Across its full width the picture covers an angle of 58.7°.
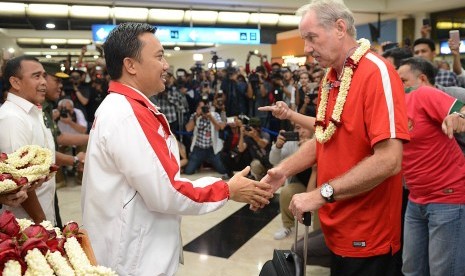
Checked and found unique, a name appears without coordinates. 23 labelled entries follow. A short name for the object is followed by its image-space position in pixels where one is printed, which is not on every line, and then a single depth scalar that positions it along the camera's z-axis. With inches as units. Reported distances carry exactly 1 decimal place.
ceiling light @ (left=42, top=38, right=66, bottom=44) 583.5
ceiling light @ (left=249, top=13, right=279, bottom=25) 388.8
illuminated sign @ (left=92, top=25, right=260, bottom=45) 331.3
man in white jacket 53.8
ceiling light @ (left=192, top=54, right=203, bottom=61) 715.6
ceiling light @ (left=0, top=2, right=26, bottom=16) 345.5
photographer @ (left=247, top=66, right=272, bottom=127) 298.7
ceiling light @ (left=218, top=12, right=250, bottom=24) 378.0
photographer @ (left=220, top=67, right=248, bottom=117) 314.8
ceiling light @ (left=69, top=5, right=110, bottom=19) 341.1
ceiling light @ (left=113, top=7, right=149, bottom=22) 349.4
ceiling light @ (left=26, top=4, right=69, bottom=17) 339.6
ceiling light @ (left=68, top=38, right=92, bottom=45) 593.0
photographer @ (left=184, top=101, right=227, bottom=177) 274.1
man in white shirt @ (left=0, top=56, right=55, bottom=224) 82.9
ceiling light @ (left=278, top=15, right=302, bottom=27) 402.0
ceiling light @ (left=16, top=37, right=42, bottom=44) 588.3
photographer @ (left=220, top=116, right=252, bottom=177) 246.2
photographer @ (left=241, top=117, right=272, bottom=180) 216.7
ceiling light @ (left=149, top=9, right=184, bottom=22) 353.4
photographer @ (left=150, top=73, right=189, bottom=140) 292.0
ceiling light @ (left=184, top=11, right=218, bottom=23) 368.5
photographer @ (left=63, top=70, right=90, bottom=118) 278.7
